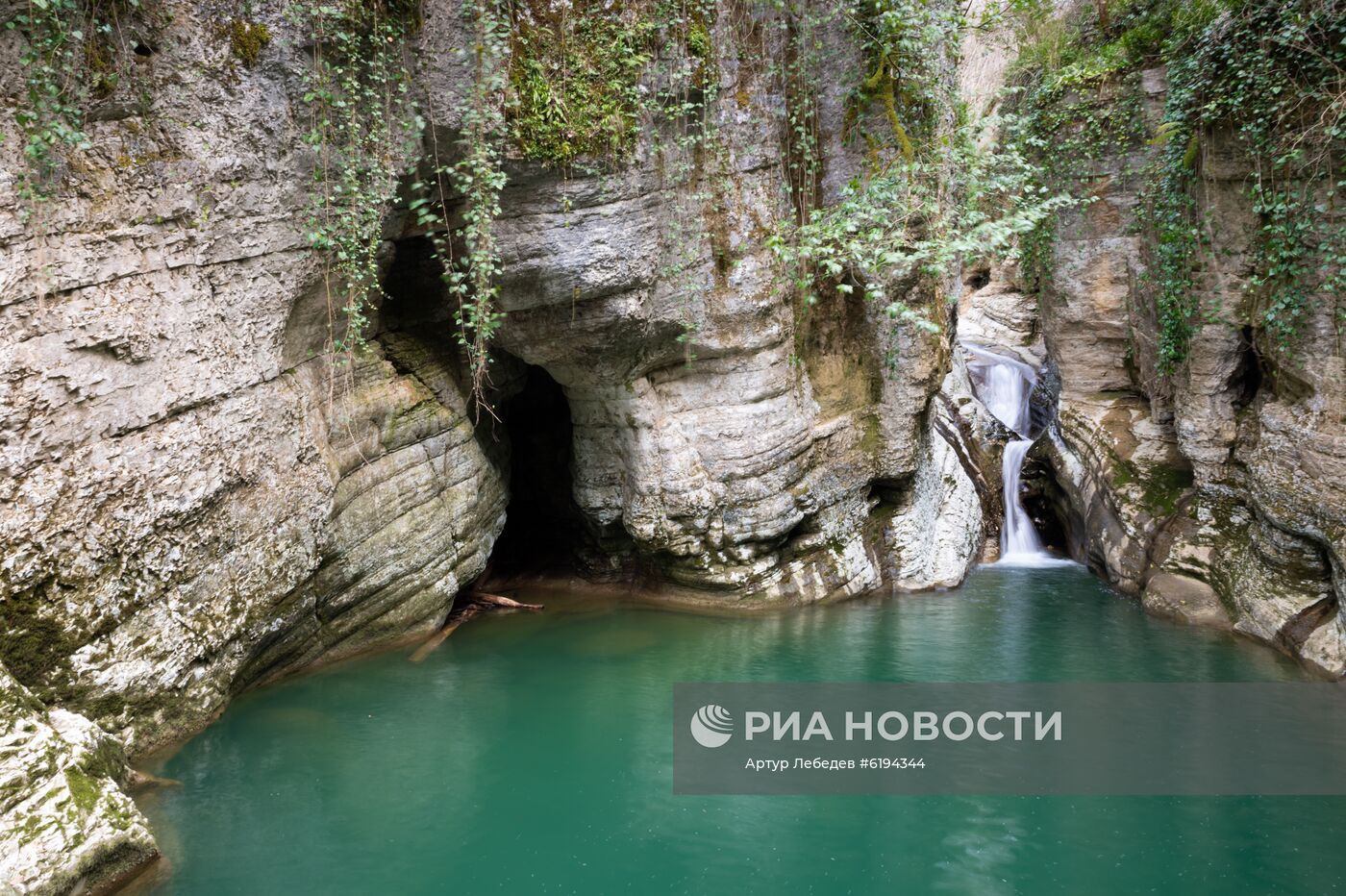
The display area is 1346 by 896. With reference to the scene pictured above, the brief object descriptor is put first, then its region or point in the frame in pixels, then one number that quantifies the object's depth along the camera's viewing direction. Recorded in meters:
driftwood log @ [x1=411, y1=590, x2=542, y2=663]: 7.92
